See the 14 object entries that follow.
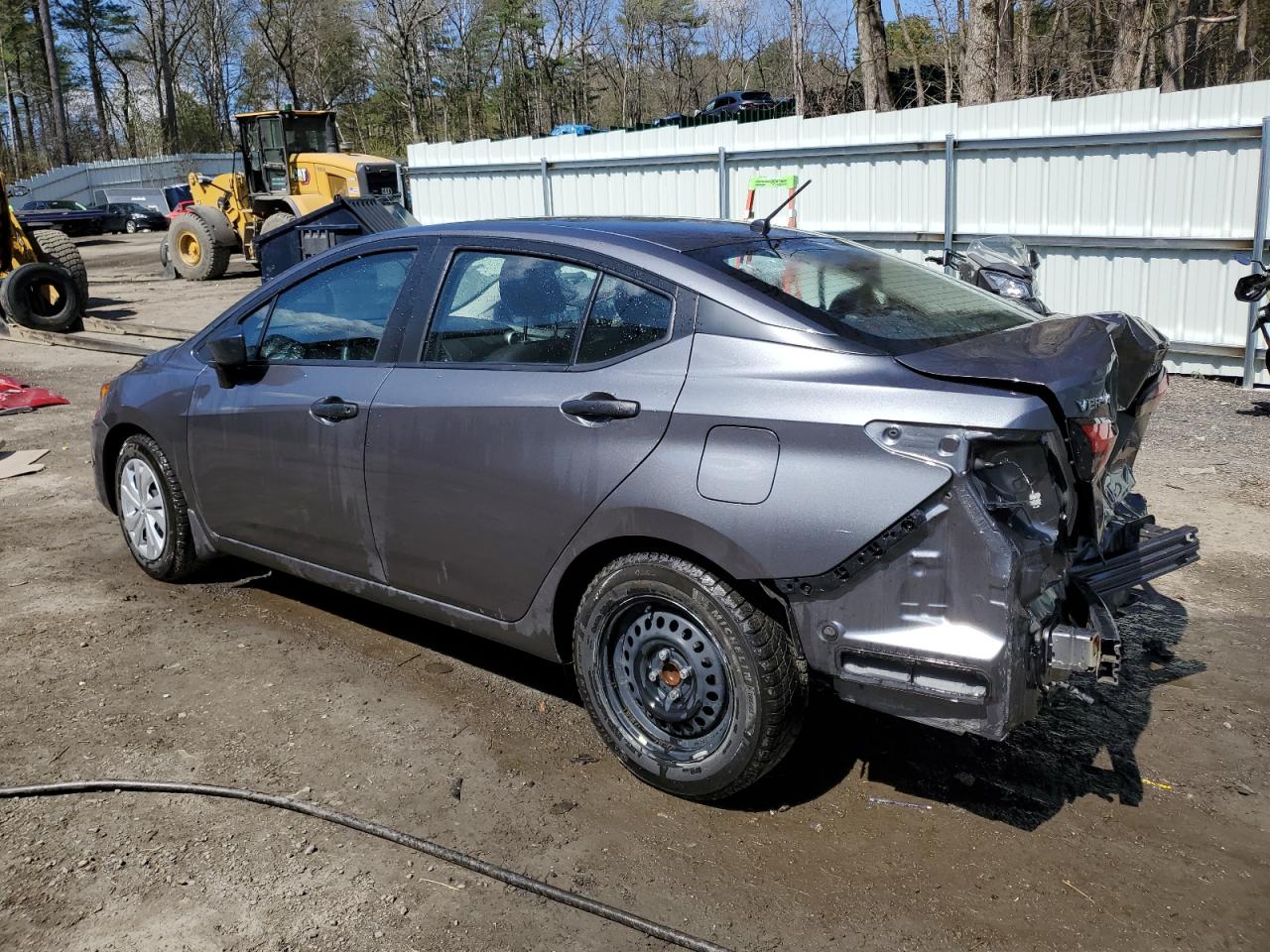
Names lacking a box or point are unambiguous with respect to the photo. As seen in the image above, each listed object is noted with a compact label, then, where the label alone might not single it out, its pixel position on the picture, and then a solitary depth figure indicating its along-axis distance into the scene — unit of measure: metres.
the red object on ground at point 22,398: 9.73
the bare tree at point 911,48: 18.23
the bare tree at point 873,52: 17.86
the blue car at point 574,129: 30.30
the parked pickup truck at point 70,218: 37.91
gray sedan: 2.96
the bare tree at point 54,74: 49.44
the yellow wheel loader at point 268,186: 21.64
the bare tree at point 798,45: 21.81
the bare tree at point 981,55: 16.16
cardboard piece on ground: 7.68
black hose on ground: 2.91
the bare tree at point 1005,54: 16.48
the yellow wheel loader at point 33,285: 14.65
